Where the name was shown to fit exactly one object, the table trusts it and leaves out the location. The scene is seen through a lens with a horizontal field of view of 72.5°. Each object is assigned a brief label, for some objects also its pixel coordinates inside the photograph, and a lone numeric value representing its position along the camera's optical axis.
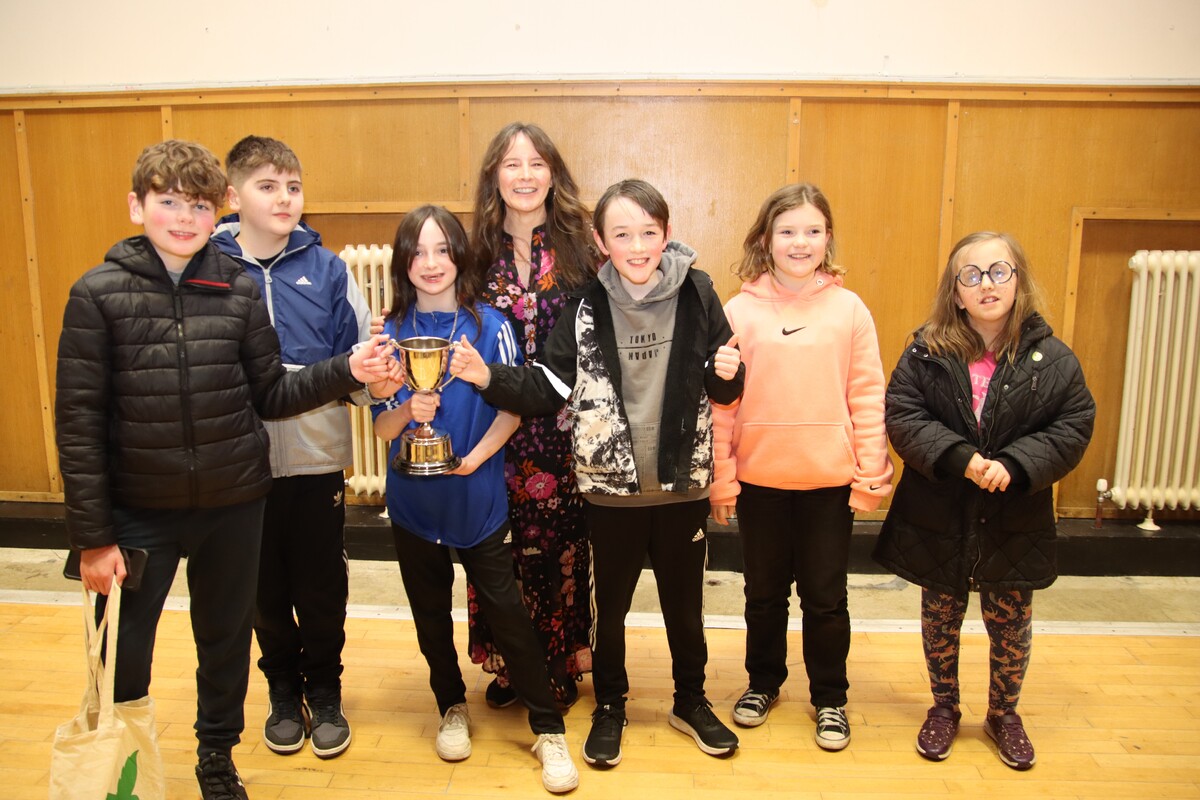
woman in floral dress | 2.18
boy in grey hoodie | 2.04
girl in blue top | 2.07
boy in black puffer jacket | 1.71
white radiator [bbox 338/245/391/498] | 3.64
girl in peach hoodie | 2.18
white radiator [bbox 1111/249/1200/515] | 3.52
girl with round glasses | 2.09
